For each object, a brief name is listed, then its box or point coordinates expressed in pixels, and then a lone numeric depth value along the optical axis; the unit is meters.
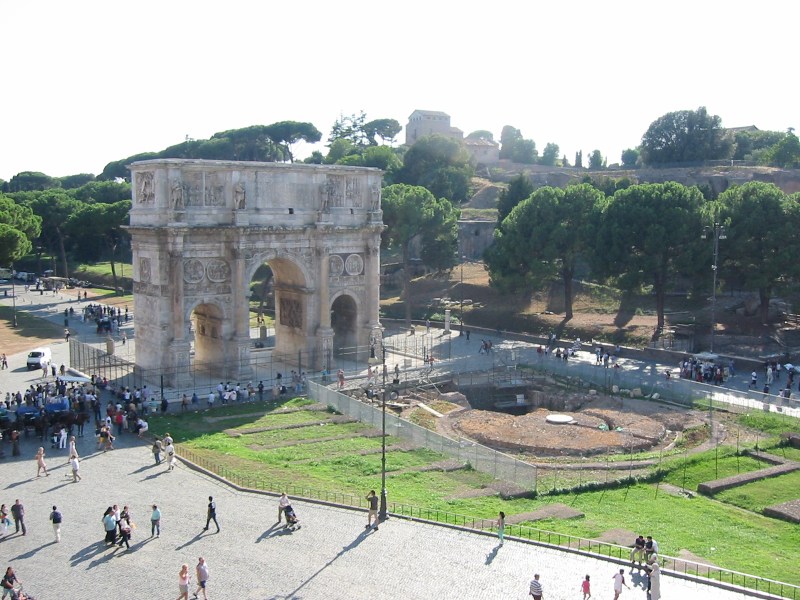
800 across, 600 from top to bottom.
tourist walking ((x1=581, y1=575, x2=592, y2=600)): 21.19
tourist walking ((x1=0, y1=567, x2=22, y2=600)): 20.97
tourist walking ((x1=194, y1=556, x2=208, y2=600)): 21.67
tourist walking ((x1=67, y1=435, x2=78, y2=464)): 31.43
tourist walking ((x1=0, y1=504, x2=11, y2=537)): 25.62
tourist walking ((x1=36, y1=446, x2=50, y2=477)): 31.34
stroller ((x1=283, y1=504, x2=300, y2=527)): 26.30
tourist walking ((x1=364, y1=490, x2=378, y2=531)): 26.20
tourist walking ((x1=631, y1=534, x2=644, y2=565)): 23.26
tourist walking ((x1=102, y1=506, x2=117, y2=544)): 24.86
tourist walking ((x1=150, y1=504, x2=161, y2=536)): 25.77
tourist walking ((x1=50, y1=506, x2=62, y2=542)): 25.08
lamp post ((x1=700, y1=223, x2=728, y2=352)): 50.62
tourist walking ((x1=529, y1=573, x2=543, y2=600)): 20.66
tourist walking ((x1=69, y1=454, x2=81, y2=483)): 30.95
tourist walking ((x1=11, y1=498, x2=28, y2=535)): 25.84
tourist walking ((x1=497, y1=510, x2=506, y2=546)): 24.95
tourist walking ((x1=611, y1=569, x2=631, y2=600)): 21.08
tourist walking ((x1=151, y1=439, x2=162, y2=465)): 33.34
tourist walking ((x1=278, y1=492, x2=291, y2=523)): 26.48
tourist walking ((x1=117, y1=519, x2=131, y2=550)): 24.83
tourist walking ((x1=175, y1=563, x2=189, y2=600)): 21.27
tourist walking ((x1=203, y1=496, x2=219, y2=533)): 26.20
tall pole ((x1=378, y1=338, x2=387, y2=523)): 27.14
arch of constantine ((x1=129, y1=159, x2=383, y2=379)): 45.50
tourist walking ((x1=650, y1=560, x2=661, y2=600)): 21.12
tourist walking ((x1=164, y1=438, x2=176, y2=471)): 32.72
